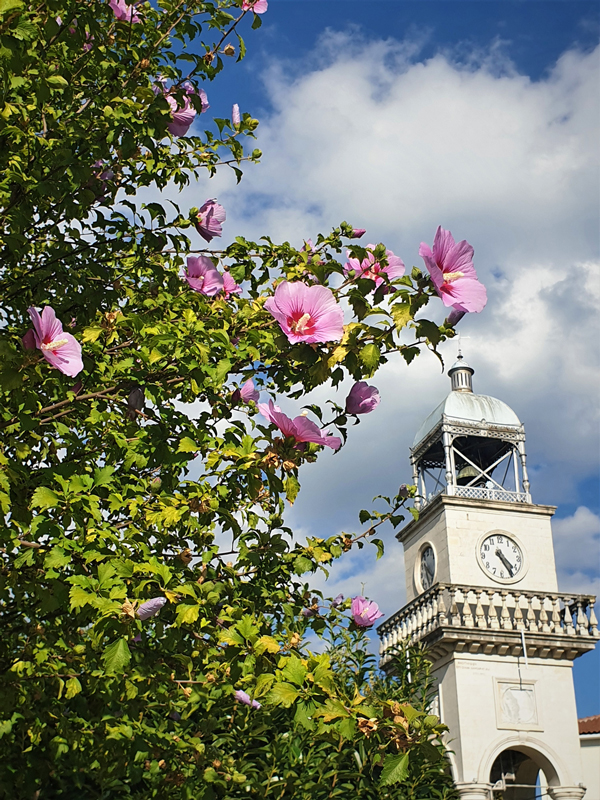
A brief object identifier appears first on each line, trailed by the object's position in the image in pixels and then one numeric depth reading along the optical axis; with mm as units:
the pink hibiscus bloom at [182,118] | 4543
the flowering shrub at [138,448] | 2877
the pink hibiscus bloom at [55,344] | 2846
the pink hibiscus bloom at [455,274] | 2711
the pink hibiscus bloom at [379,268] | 3150
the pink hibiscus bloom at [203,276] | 4578
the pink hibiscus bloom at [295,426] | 2904
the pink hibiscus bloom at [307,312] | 2812
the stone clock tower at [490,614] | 24125
